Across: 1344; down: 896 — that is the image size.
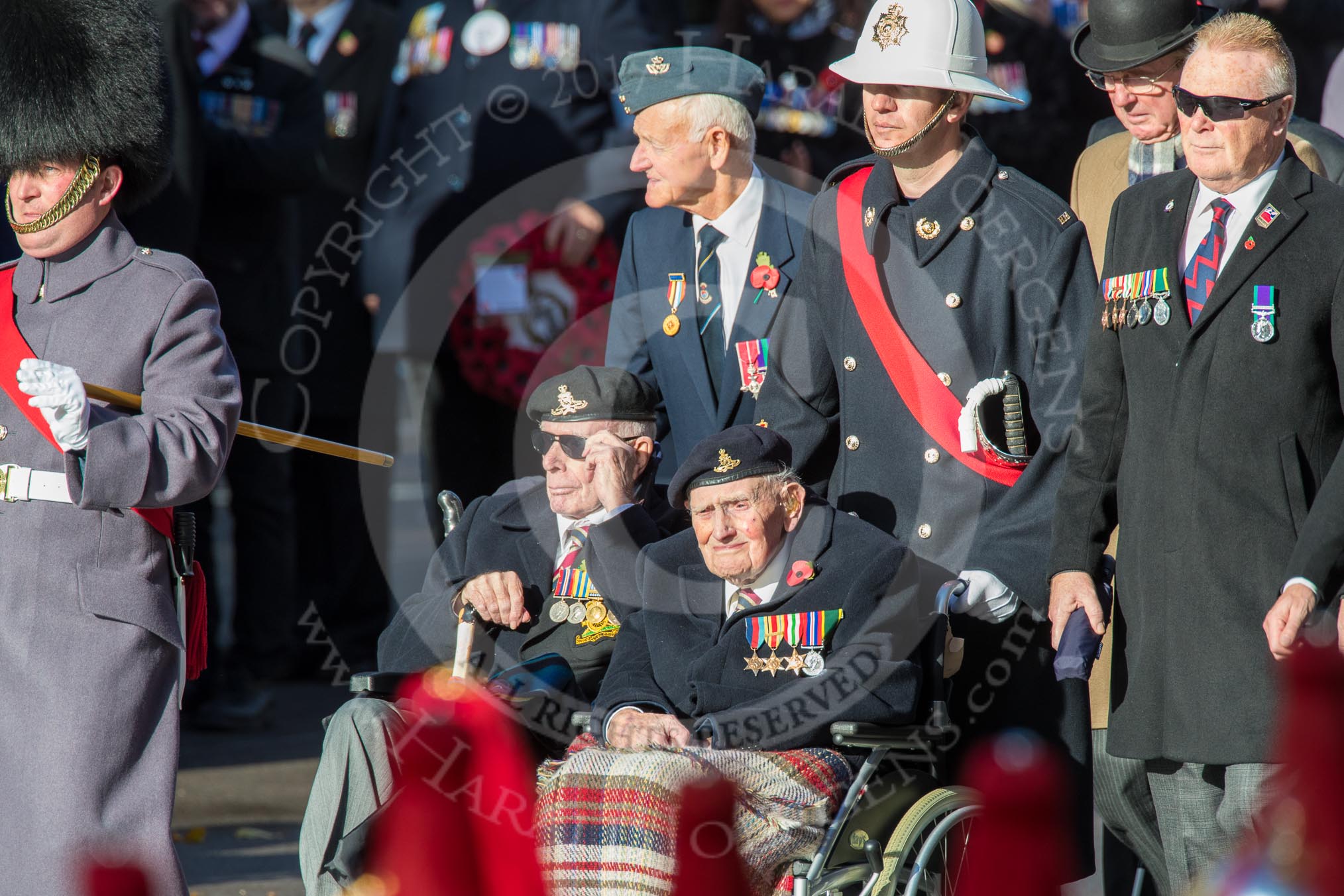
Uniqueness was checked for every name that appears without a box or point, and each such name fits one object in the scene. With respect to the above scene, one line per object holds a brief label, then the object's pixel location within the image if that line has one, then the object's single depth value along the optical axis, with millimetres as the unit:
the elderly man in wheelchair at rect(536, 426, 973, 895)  36554
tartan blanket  36519
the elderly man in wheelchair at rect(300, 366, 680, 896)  37158
